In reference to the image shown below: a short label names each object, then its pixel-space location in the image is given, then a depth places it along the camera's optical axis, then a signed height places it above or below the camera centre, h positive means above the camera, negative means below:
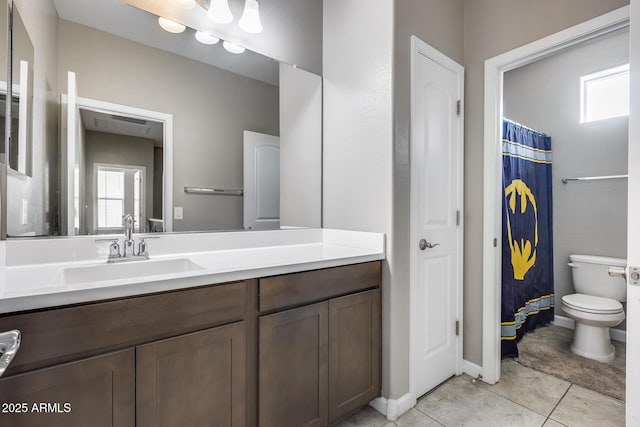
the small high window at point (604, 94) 2.66 +1.05
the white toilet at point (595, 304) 2.28 -0.71
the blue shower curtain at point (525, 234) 2.32 -0.19
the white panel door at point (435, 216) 1.80 -0.02
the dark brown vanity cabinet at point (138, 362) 0.81 -0.45
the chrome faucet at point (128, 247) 1.36 -0.16
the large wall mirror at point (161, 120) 1.29 +0.48
